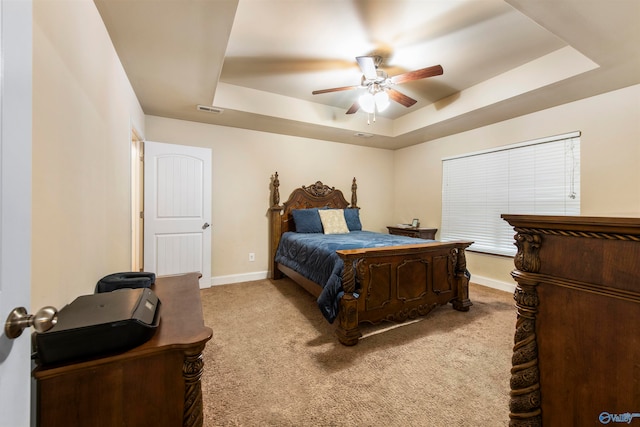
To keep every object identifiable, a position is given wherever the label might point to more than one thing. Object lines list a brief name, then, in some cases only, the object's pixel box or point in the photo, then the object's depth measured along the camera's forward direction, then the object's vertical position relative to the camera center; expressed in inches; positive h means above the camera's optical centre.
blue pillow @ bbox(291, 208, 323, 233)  155.9 -5.6
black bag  57.0 -15.8
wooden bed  85.4 -26.2
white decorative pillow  158.9 -5.6
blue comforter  88.7 -18.5
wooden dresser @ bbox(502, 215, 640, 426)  26.4 -12.0
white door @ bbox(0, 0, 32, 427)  20.6 +0.9
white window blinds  117.7 +13.5
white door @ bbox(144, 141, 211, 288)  127.6 +0.5
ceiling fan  89.4 +47.5
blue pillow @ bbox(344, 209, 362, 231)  171.6 -4.6
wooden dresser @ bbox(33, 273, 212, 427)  29.6 -21.3
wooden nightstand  169.5 -12.5
